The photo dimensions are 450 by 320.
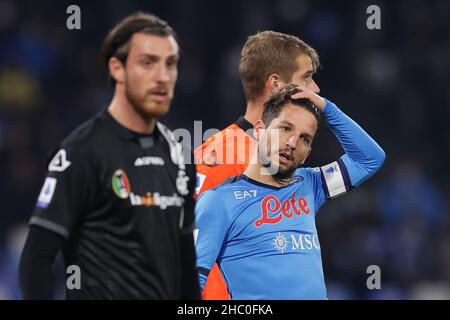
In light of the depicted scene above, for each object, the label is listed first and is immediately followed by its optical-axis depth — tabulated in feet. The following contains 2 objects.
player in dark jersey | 24.34
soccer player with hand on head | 32.12
